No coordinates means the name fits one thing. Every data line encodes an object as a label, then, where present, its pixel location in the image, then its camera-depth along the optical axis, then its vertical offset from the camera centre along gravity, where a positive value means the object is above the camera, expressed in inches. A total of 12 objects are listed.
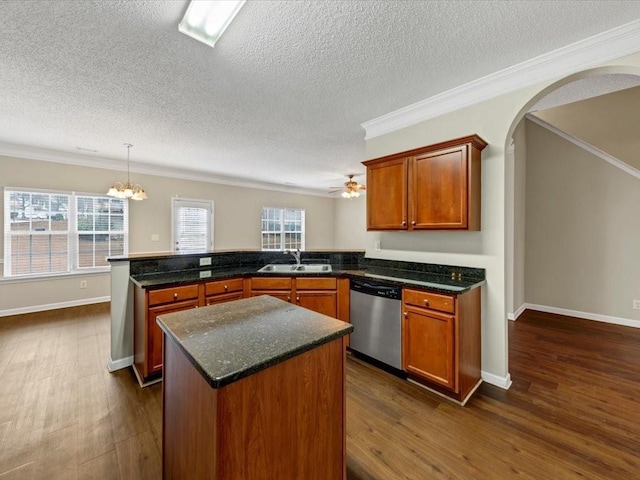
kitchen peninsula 85.6 -22.0
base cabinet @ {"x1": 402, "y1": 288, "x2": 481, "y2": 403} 83.2 -33.5
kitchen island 36.5 -24.5
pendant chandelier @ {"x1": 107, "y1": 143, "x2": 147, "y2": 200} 159.3 +28.9
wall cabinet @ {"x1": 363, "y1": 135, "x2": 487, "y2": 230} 90.8 +19.5
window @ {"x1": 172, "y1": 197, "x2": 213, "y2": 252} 233.8 +13.6
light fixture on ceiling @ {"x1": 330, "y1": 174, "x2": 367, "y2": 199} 224.7 +42.6
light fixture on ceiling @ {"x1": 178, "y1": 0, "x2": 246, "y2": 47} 62.3 +54.9
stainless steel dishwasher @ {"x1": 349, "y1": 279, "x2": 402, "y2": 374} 98.0 -31.8
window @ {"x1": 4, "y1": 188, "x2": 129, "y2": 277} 171.0 +5.9
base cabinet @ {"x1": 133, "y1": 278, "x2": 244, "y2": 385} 93.0 -25.5
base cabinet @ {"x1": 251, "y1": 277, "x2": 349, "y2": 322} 117.6 -23.1
